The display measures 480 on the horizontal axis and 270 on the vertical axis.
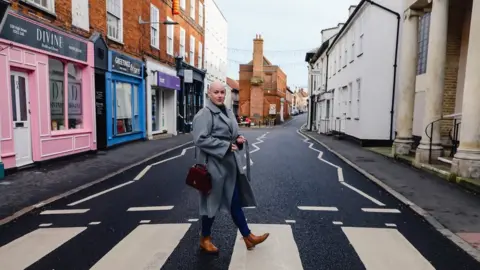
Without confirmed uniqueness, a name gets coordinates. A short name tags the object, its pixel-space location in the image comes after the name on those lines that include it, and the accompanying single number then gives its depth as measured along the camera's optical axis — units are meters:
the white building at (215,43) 28.48
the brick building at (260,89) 44.12
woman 3.60
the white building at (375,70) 15.41
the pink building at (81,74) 8.44
